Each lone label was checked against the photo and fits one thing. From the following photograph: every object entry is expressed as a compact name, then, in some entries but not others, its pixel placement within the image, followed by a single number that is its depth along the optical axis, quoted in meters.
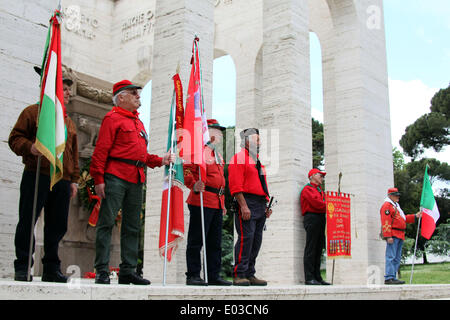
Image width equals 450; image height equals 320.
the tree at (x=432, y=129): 27.48
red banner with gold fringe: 7.88
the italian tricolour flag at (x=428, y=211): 9.73
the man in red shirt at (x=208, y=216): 5.21
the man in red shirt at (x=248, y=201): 5.69
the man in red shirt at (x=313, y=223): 7.23
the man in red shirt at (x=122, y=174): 4.26
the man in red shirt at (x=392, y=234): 8.65
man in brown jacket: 3.92
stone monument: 5.23
